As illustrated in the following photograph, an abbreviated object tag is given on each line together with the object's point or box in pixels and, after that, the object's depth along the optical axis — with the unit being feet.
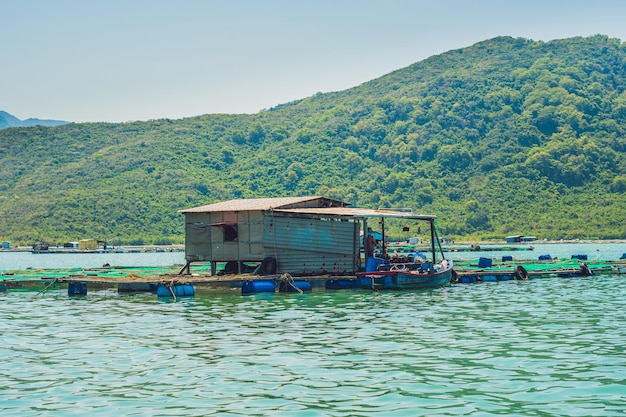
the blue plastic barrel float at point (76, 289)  148.80
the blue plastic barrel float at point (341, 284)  147.02
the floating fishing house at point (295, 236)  154.30
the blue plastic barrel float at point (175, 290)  138.10
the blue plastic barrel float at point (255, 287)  141.18
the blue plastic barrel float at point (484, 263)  198.80
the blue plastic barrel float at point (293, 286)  143.74
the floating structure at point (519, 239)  479.00
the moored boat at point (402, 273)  145.38
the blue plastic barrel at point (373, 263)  150.30
